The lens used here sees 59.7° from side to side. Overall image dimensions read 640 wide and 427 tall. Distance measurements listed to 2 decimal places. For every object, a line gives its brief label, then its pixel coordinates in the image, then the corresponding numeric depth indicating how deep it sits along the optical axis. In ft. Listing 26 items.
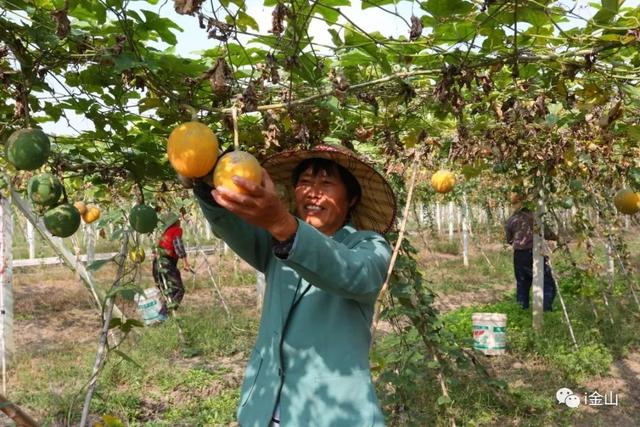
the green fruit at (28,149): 4.77
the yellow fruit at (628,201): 10.87
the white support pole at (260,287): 22.86
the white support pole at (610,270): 22.98
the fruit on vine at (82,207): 14.97
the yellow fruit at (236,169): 3.22
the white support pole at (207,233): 63.47
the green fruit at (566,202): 17.64
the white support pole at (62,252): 8.52
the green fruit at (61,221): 5.48
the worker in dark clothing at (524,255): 22.48
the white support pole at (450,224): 56.75
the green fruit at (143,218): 6.28
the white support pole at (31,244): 43.33
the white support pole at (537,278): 19.03
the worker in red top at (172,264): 18.50
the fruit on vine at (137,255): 7.49
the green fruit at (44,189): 5.45
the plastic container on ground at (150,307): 19.67
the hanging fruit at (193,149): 3.48
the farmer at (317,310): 4.32
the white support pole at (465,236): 39.76
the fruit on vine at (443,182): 12.78
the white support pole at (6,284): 15.89
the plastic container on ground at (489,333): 16.99
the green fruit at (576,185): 13.94
